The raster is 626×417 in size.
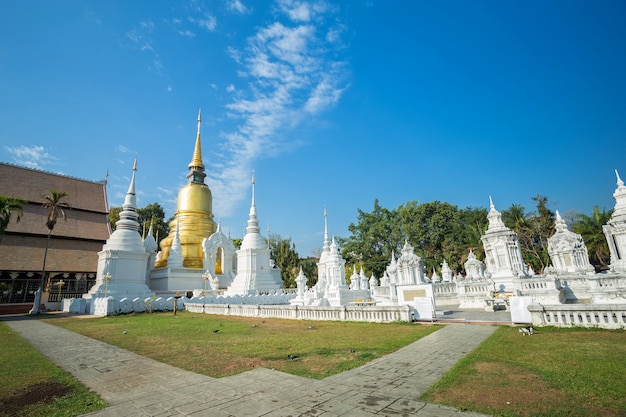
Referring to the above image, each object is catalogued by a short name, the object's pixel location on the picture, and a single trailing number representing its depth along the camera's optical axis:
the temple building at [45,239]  26.83
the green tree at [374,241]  46.12
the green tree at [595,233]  34.88
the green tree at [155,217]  50.21
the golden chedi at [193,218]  33.59
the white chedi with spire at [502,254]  20.38
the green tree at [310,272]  41.47
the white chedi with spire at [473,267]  24.73
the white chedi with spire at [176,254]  30.45
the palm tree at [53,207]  24.97
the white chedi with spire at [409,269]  20.09
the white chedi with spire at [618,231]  16.83
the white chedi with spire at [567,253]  19.58
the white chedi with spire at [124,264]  24.31
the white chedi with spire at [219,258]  32.21
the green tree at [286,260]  38.97
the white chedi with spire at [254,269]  29.17
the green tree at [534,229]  37.12
